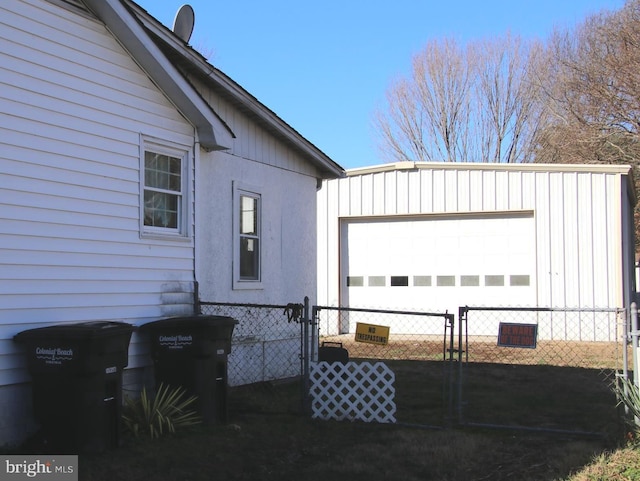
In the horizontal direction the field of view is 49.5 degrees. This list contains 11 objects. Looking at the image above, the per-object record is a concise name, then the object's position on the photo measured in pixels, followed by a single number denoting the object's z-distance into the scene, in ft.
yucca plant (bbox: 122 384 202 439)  22.89
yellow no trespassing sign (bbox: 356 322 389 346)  27.05
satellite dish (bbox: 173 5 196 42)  35.01
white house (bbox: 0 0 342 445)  21.63
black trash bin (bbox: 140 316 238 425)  24.66
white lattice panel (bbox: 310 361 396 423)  26.37
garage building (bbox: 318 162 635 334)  52.80
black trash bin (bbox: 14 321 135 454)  20.33
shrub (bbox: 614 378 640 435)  22.09
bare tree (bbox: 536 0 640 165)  85.92
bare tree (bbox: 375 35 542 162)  108.17
